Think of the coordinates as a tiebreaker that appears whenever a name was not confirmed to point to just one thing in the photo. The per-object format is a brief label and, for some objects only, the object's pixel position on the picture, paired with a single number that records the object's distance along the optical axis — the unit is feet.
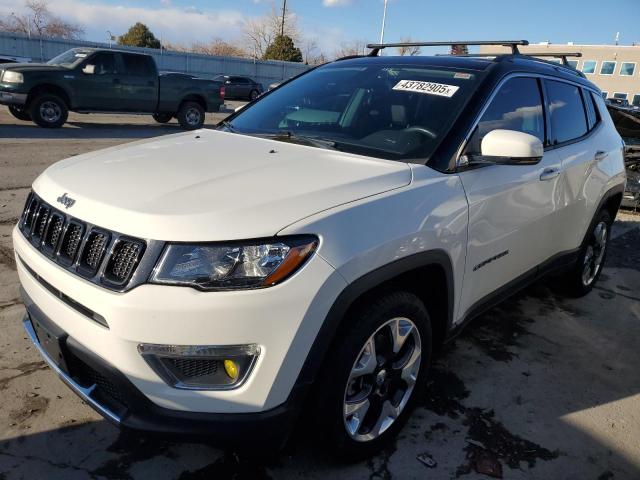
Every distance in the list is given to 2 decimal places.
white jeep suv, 5.86
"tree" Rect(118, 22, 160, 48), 156.56
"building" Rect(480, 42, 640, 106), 182.39
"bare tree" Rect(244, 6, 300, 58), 188.03
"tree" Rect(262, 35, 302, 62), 160.97
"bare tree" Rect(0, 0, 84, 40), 192.03
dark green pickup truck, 38.73
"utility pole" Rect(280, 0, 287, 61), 181.01
